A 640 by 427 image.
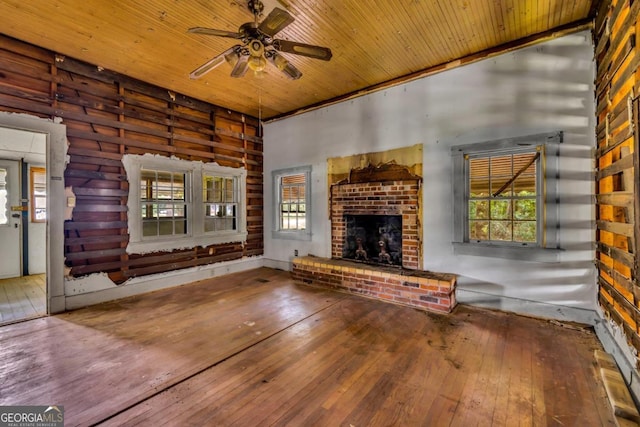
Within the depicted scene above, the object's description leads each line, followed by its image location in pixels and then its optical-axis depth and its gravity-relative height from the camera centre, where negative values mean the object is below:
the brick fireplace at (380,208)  4.12 +0.08
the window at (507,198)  3.14 +0.18
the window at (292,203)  5.45 +0.23
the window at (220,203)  5.38 +0.24
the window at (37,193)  5.48 +0.47
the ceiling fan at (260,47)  2.35 +1.59
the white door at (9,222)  5.12 -0.10
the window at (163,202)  4.61 +0.21
